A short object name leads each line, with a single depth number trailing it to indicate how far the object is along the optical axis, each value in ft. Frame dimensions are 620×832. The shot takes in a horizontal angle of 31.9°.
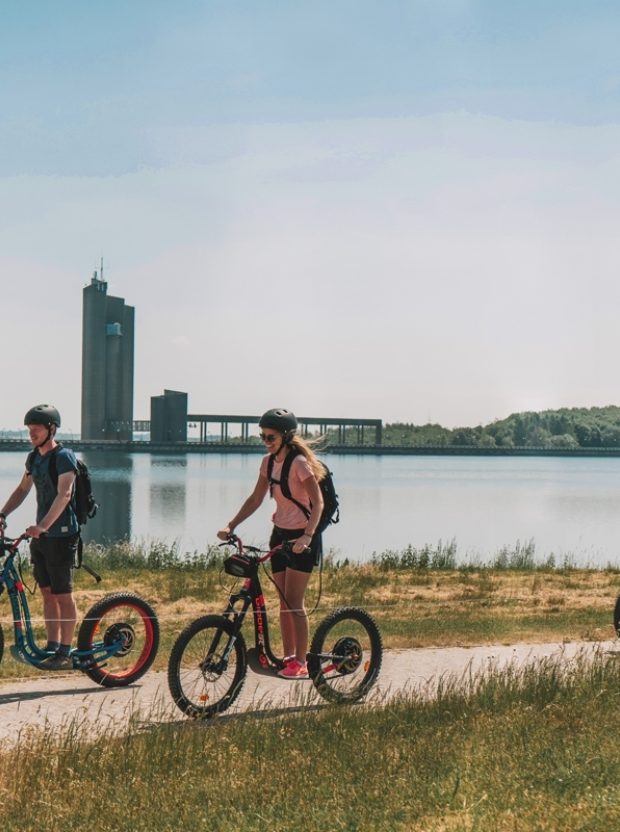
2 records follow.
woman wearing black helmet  24.70
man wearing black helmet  26.35
